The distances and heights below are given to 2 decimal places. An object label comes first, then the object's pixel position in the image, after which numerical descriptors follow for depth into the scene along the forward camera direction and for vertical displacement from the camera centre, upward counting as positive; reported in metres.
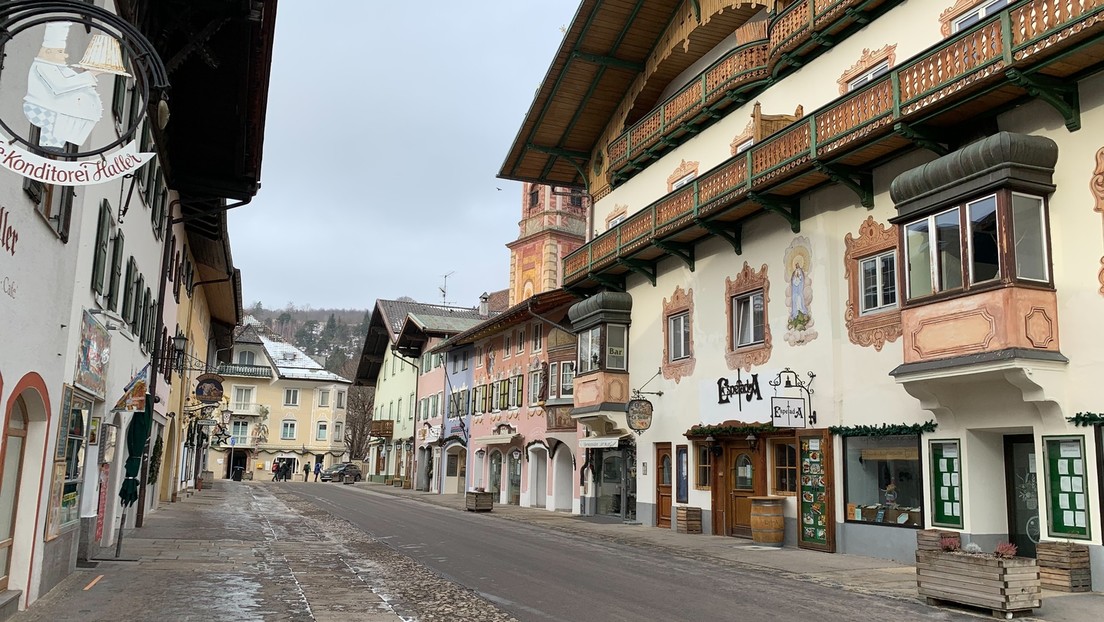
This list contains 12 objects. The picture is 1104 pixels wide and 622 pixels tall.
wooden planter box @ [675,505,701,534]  21.20 -1.63
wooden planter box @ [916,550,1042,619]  10.12 -1.44
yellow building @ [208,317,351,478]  69.25 +2.40
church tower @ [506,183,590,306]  45.47 +11.19
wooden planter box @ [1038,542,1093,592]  11.95 -1.46
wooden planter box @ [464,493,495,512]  30.00 -1.86
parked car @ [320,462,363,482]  65.19 -2.11
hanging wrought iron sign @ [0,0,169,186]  5.87 +2.64
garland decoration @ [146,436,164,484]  21.86 -0.54
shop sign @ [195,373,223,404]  25.80 +1.54
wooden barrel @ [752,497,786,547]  18.11 -1.39
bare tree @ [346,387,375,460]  83.12 +2.21
